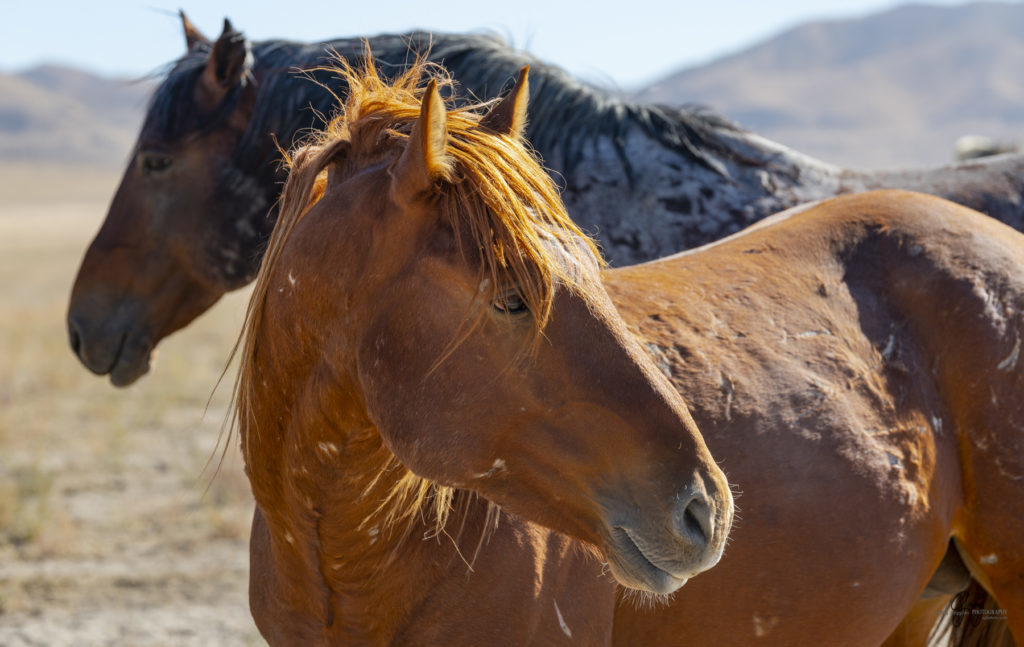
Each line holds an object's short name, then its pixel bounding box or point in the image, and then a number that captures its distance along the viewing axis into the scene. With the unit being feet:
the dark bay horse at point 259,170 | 16.90
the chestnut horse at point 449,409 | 12.03
